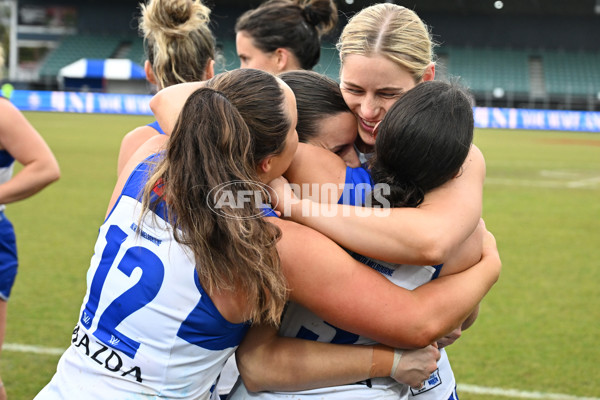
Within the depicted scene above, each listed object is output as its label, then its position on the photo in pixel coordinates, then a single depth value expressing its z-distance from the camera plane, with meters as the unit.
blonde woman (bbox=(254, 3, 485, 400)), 1.77
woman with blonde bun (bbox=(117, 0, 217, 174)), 2.93
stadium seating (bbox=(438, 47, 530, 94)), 37.00
